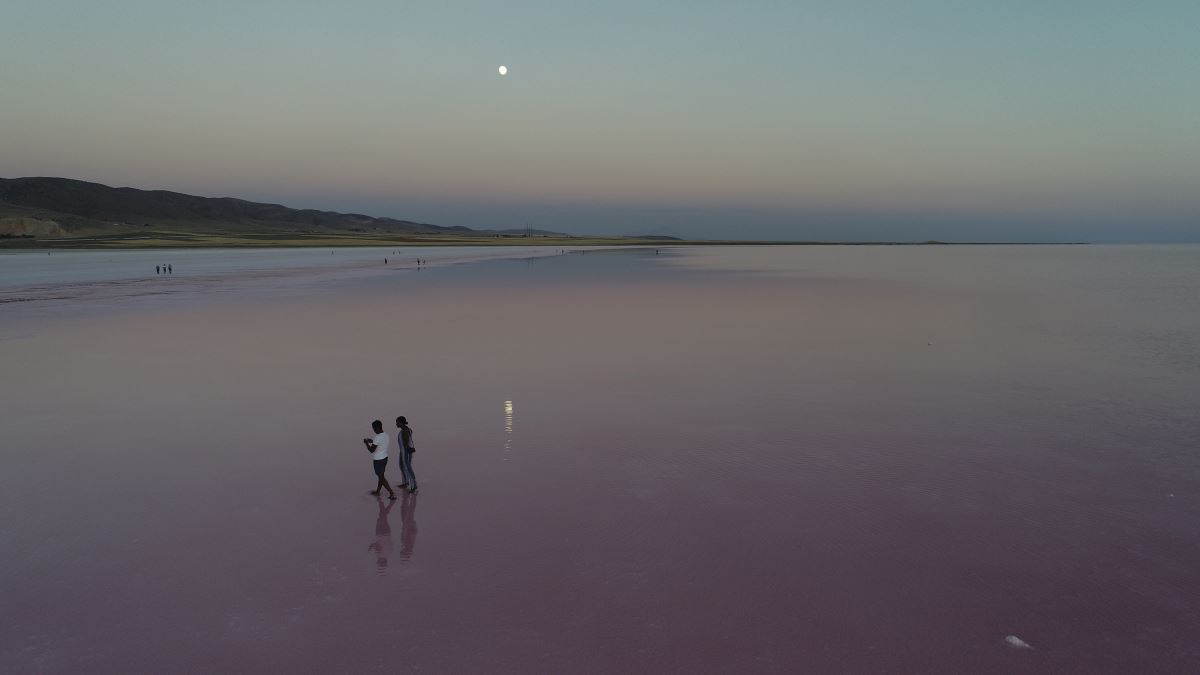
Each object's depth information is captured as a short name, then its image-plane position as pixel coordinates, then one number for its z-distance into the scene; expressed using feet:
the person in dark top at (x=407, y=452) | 32.19
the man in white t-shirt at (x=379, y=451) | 31.37
